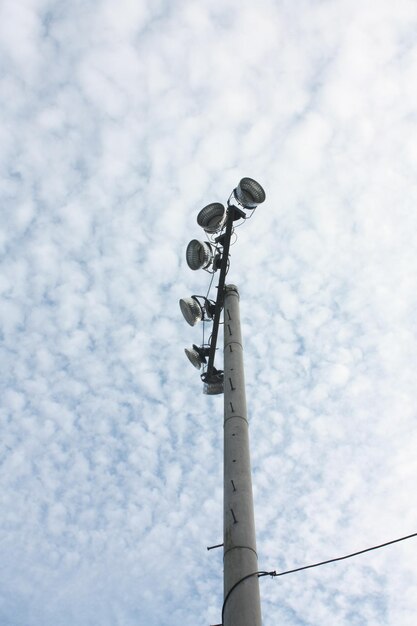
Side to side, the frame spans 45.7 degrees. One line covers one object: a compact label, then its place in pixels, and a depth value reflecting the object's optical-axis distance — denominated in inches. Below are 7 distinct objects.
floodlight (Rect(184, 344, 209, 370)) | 387.9
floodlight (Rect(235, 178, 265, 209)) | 364.2
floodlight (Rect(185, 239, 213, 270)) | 376.5
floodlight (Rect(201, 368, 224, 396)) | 380.5
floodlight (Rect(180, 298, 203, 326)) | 379.2
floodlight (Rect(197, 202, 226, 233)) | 370.9
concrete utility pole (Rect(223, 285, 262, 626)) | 191.8
